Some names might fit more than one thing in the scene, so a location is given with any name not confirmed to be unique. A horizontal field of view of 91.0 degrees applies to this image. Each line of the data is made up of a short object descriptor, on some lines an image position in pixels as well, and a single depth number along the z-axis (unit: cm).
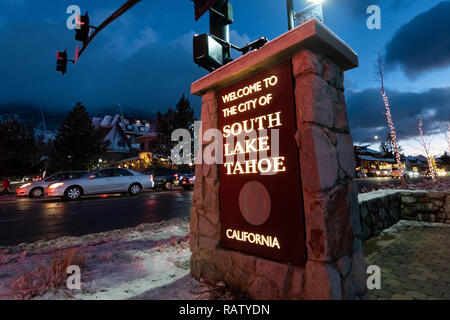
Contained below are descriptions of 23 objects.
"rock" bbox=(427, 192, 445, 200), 546
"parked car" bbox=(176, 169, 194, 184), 1908
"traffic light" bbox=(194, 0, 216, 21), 347
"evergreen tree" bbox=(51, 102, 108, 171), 2666
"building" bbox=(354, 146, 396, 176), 5599
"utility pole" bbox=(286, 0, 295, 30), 305
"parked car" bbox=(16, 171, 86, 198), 1448
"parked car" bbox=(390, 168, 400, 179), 3397
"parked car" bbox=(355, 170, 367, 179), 4116
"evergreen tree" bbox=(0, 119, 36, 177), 2342
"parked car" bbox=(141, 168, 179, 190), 1852
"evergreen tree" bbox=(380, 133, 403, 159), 6171
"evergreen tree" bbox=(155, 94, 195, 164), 3130
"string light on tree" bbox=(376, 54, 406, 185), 1124
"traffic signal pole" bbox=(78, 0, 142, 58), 539
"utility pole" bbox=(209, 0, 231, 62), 361
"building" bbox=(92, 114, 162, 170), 3972
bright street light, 305
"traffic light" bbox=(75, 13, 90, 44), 710
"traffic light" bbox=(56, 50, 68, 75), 856
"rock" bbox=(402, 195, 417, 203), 597
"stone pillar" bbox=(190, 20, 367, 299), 186
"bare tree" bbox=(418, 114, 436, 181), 1185
